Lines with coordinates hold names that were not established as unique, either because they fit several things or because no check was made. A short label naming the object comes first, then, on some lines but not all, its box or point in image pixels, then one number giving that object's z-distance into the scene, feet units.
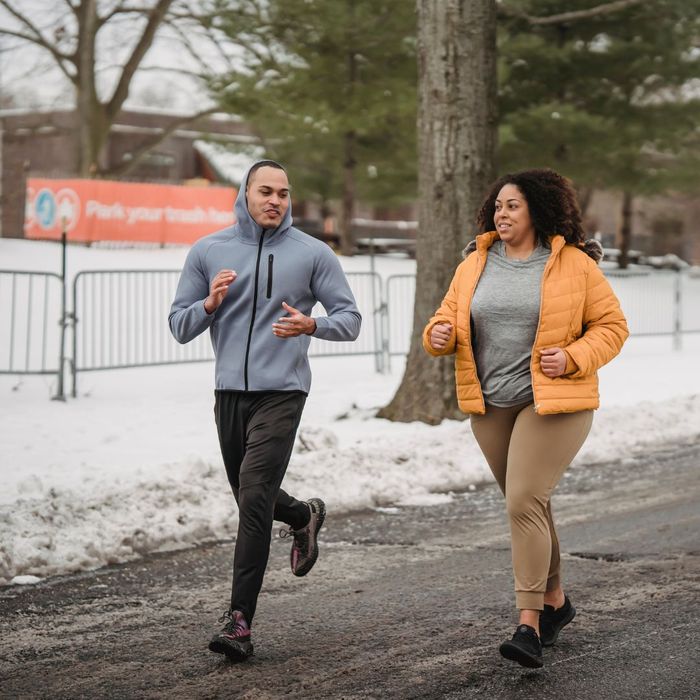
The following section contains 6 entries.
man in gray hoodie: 15.72
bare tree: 119.55
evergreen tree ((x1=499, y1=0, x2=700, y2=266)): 87.25
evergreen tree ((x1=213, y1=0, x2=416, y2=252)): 76.84
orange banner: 93.45
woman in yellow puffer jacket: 15.11
